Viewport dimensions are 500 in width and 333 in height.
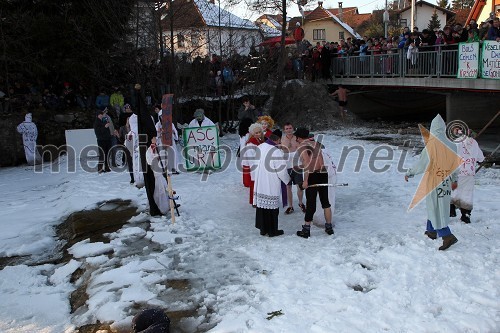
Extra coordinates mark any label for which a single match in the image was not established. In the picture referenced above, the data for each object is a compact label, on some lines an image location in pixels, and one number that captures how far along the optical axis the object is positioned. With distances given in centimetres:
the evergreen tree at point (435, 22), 4853
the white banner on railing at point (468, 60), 1320
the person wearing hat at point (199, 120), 1224
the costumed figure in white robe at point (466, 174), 712
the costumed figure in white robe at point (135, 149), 1017
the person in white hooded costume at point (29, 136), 1559
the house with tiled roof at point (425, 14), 5784
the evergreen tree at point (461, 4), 7738
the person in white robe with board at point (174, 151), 1185
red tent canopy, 2255
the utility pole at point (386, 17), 3086
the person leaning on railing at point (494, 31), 1330
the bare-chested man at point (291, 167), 812
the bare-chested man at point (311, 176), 680
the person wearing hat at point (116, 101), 1748
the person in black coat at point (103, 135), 1277
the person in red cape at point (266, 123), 918
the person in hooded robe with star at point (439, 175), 614
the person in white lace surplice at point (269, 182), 698
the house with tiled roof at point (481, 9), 3282
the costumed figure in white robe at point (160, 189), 843
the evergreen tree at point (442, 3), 6707
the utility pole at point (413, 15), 2916
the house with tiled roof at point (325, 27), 5753
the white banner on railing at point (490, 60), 1238
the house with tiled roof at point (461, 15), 5697
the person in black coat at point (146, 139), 828
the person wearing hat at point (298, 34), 2344
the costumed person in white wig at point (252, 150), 855
